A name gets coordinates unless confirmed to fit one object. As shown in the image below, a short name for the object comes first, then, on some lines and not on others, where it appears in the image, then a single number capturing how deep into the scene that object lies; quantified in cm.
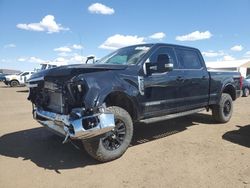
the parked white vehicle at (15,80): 2068
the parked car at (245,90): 1227
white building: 3581
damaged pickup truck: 307
